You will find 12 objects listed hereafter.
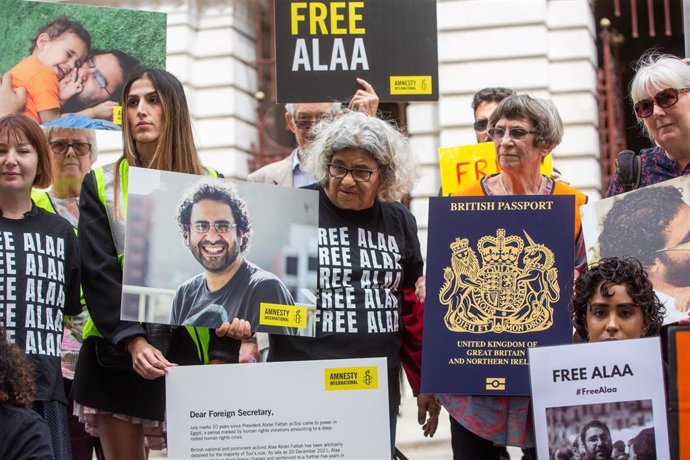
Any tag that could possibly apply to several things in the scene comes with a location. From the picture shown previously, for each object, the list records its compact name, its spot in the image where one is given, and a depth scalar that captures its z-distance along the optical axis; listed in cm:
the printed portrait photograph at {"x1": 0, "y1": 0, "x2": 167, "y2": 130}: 584
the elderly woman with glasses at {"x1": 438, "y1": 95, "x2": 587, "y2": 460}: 429
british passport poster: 411
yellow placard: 598
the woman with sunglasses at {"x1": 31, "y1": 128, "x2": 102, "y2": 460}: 521
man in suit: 524
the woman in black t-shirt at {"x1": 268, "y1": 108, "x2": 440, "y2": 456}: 426
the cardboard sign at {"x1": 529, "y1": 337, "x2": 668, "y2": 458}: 364
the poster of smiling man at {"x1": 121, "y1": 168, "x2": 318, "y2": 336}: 401
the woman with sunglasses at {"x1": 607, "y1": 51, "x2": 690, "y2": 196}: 431
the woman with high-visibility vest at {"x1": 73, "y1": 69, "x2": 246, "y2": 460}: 413
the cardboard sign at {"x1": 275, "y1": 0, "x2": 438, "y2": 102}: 535
